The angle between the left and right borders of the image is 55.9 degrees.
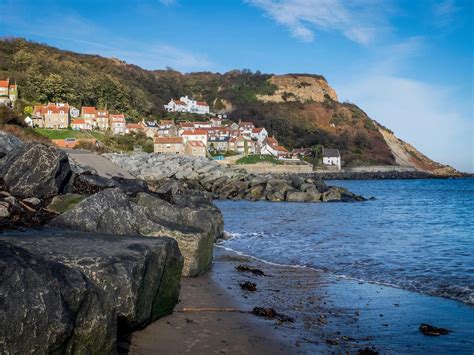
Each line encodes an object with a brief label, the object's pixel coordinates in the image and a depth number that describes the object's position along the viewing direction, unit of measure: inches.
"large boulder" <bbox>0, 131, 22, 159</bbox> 613.6
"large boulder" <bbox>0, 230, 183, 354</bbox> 137.5
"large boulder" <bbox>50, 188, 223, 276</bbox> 305.7
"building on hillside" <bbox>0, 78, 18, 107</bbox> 3191.9
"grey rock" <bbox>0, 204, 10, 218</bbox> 296.8
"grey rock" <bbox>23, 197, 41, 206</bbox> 361.7
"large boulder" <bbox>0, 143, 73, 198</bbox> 413.1
